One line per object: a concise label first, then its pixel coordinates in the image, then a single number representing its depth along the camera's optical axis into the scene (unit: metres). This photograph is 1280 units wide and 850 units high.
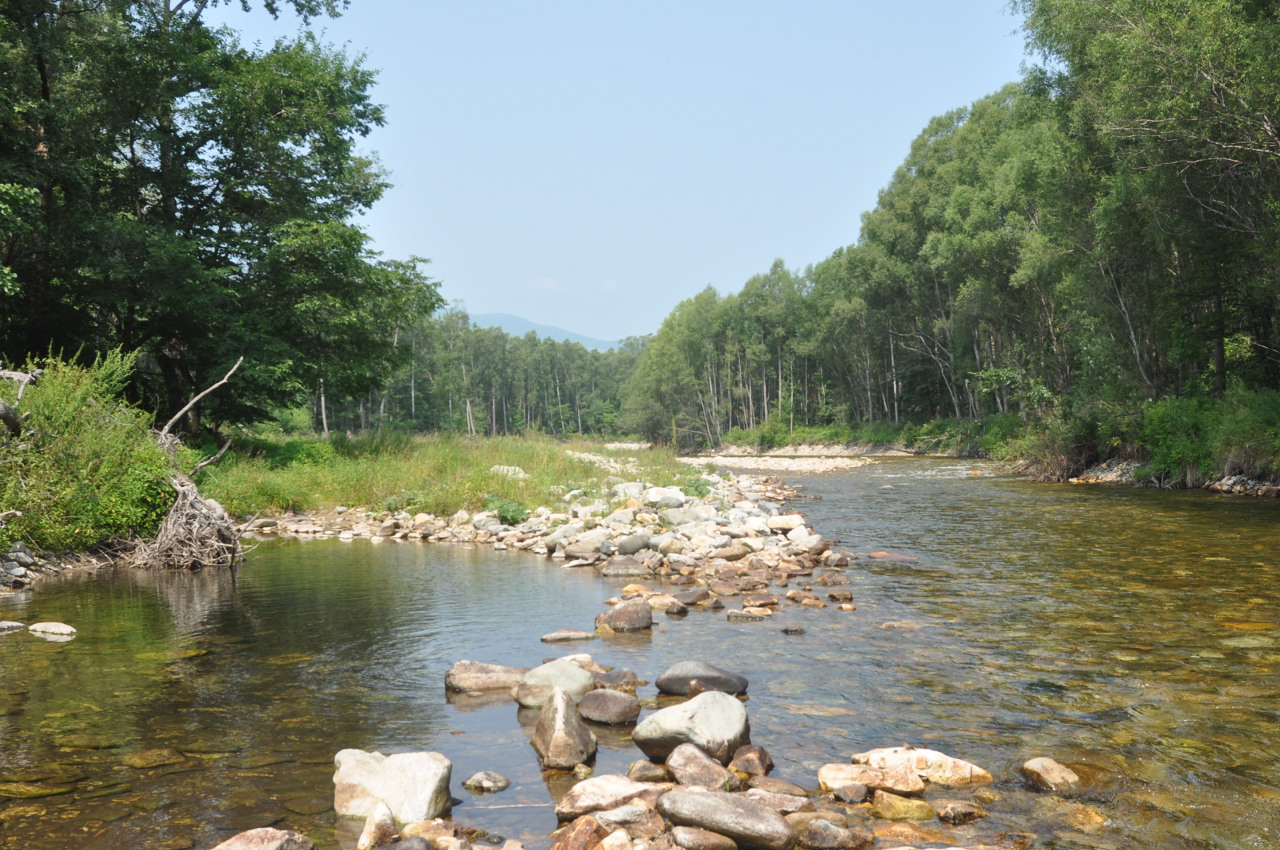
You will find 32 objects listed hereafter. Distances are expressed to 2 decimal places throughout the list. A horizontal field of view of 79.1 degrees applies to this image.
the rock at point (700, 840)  3.16
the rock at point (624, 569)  9.84
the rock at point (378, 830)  3.19
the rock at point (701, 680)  5.06
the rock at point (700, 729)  4.04
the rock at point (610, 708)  4.64
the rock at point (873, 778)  3.65
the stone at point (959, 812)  3.40
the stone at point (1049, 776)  3.65
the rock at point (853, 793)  3.60
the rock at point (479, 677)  5.29
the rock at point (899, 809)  3.44
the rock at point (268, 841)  2.97
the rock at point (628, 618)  6.97
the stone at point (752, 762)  3.91
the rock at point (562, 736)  4.02
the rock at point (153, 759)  3.96
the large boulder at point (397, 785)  3.43
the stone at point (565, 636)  6.54
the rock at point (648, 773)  3.86
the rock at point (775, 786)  3.66
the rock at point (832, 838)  3.19
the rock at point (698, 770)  3.72
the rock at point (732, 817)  3.18
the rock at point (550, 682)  5.01
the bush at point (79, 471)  9.38
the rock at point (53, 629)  6.63
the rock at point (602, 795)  3.46
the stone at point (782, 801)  3.47
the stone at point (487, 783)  3.78
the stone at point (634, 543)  10.86
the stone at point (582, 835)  3.15
